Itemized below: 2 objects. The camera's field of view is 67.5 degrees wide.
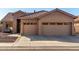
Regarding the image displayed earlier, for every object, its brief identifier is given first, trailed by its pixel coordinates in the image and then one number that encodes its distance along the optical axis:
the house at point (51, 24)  8.62
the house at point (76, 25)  11.65
